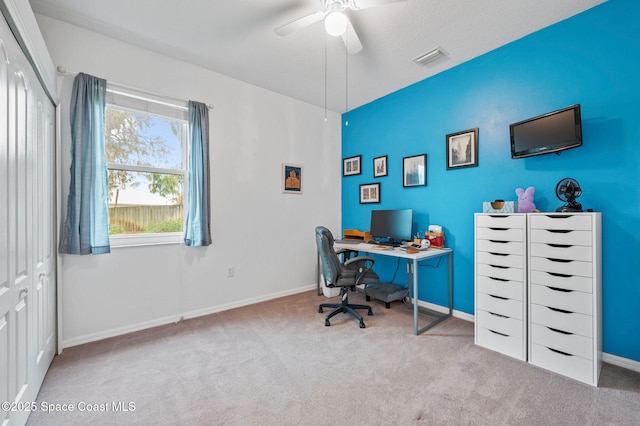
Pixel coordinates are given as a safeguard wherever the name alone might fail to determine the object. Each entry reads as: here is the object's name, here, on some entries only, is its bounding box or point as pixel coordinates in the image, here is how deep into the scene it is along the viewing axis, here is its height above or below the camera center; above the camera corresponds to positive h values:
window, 2.54 +0.49
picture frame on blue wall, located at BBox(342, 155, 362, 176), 4.03 +0.75
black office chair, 2.65 -0.59
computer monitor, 3.14 -0.16
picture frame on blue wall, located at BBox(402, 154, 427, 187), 3.21 +0.53
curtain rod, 2.21 +1.21
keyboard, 3.50 -0.39
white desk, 2.46 -0.42
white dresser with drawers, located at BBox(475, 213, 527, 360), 2.07 -0.59
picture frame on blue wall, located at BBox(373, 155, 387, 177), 3.68 +0.67
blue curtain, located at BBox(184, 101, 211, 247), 2.81 +0.35
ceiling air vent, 2.61 +1.61
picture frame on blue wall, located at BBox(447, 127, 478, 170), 2.77 +0.69
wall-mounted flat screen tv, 2.00 +0.65
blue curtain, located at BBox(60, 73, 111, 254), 2.20 +0.34
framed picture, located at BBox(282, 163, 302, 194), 3.66 +0.50
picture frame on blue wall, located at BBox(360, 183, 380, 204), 3.78 +0.29
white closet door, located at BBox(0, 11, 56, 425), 1.17 -0.10
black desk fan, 1.95 +0.14
